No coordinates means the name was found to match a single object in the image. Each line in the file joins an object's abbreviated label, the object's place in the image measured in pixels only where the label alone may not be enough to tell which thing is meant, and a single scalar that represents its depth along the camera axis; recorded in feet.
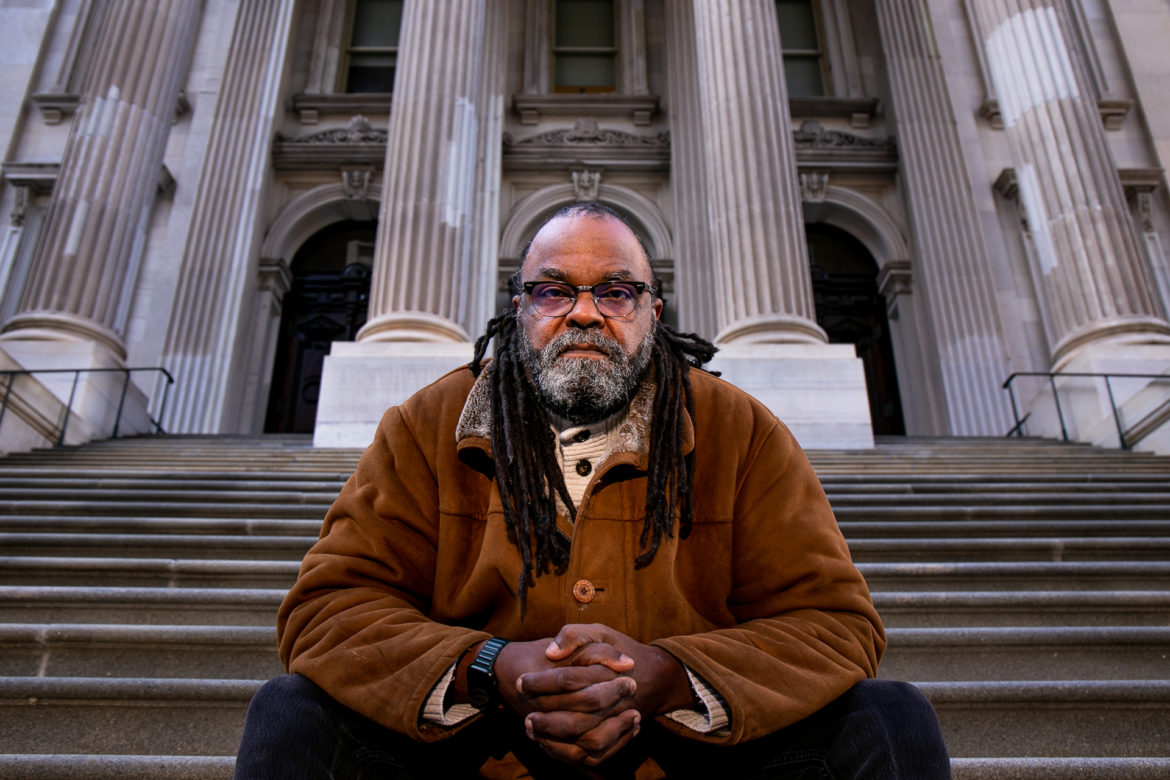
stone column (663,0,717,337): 38.70
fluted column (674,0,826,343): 26.27
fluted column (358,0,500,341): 26.25
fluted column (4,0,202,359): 27.91
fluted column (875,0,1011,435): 36.78
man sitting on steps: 4.76
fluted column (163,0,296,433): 36.24
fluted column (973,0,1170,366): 26.94
